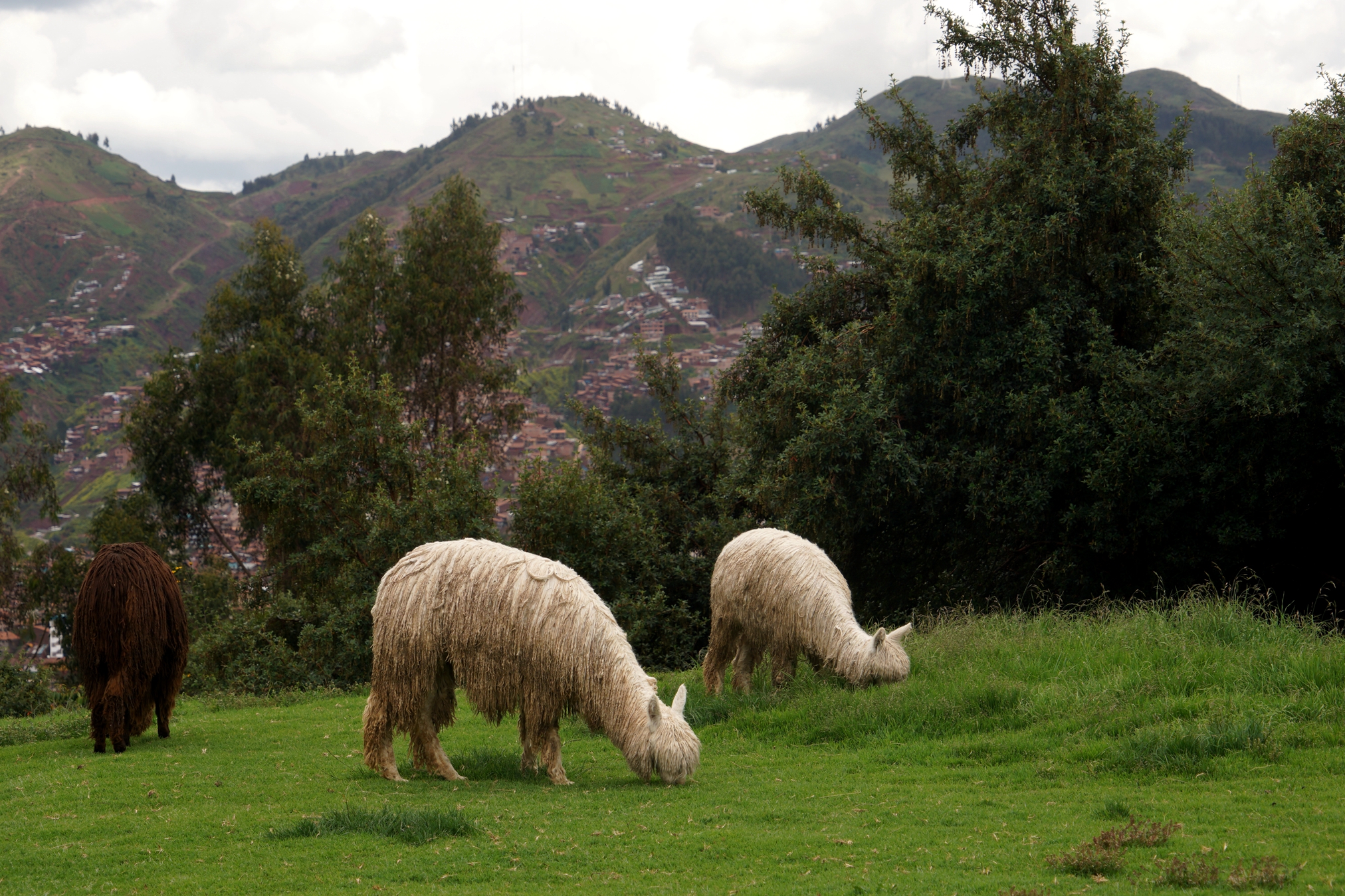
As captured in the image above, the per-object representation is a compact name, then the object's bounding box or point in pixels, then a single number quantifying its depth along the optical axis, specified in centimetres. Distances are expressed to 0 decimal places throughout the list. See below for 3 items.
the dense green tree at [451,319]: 3659
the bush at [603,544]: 2222
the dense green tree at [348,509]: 2123
